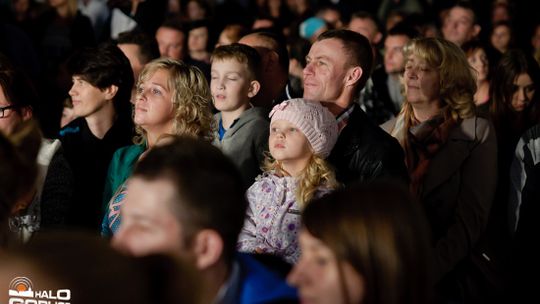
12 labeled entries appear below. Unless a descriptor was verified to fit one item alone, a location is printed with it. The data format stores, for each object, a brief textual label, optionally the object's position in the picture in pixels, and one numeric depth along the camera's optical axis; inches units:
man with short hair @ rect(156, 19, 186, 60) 489.6
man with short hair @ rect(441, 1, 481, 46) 576.7
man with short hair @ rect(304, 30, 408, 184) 282.3
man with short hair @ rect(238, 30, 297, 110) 366.0
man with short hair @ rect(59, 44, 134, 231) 334.8
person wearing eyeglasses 268.2
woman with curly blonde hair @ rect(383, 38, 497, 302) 322.4
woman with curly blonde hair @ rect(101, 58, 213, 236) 301.3
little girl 255.5
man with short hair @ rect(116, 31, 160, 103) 402.3
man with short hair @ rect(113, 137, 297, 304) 147.8
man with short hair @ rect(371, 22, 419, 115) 438.9
